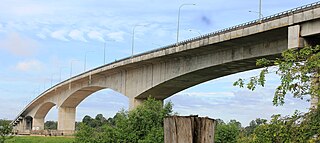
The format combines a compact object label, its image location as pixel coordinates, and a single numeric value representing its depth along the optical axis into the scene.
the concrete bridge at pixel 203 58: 27.39
